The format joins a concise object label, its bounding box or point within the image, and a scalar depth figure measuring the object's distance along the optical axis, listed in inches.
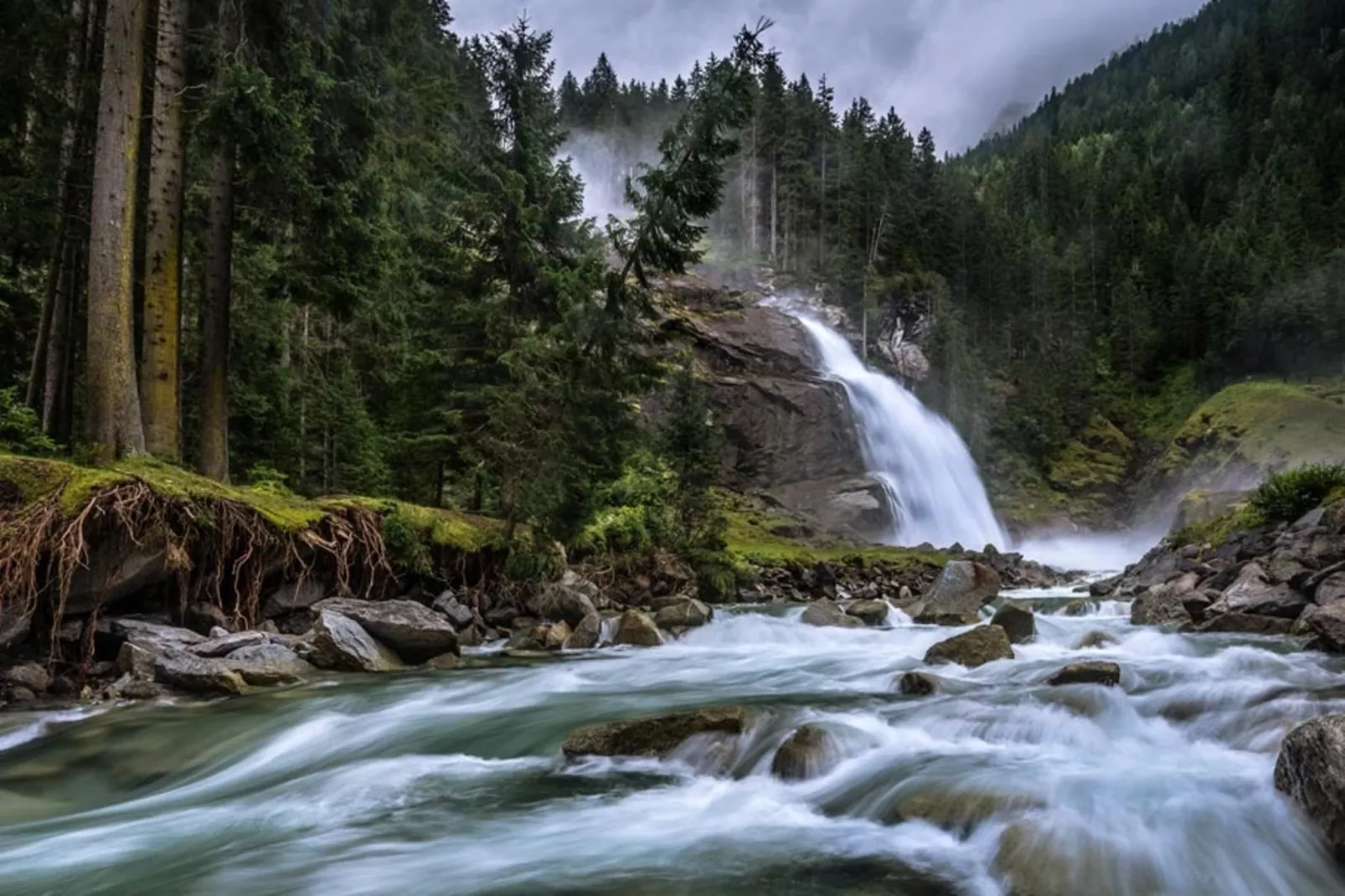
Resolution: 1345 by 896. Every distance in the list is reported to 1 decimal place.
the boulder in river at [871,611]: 631.8
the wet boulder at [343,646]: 366.9
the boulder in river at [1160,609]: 491.8
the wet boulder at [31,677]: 290.4
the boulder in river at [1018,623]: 448.8
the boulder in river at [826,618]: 591.5
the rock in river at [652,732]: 231.8
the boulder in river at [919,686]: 305.3
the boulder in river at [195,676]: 306.8
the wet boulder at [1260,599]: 401.7
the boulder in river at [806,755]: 214.7
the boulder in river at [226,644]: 331.3
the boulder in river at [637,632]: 501.0
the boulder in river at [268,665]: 327.6
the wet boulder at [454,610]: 478.0
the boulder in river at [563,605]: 521.7
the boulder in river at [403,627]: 394.3
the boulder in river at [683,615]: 554.1
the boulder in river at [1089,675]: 278.5
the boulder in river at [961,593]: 638.5
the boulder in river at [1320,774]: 145.4
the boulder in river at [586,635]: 483.5
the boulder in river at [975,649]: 366.0
